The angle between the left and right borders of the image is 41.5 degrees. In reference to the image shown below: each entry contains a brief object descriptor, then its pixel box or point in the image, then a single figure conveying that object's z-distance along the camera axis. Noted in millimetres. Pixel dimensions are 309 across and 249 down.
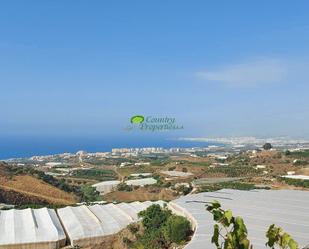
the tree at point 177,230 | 19859
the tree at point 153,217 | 22750
